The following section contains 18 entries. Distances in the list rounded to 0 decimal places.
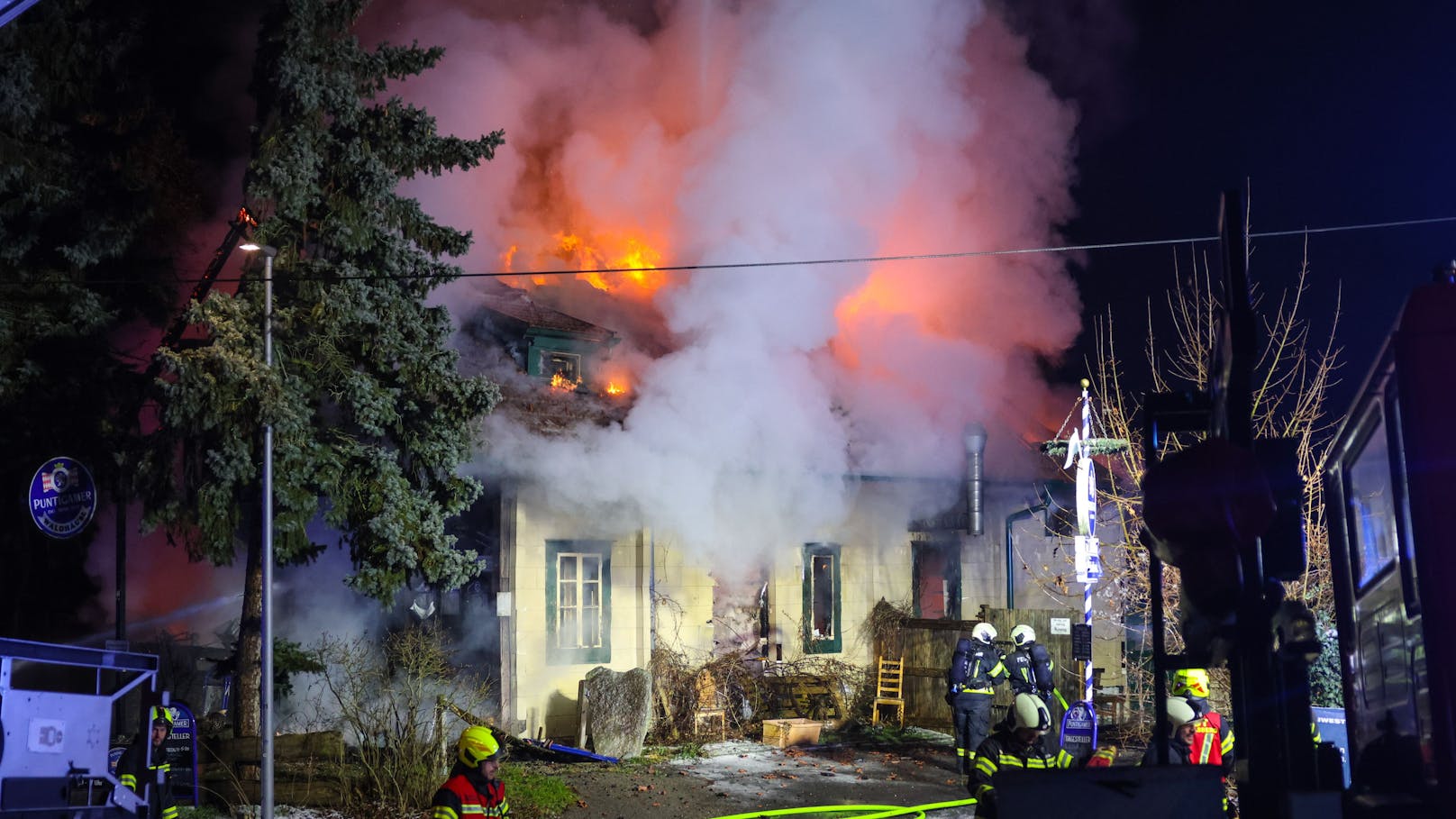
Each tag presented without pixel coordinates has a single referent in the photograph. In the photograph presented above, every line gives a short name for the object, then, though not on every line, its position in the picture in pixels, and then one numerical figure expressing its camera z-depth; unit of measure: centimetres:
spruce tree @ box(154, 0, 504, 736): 1237
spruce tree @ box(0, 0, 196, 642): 1392
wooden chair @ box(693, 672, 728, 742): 1662
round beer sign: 1248
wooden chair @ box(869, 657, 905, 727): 1827
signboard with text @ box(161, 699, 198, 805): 1118
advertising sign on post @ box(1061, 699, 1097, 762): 1169
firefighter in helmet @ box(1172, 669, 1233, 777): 803
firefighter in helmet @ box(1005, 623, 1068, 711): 1212
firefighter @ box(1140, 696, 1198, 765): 771
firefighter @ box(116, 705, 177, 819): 920
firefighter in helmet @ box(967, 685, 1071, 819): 711
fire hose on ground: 1145
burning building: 1639
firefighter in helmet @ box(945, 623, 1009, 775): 1248
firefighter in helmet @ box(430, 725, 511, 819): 593
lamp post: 1077
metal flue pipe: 2123
